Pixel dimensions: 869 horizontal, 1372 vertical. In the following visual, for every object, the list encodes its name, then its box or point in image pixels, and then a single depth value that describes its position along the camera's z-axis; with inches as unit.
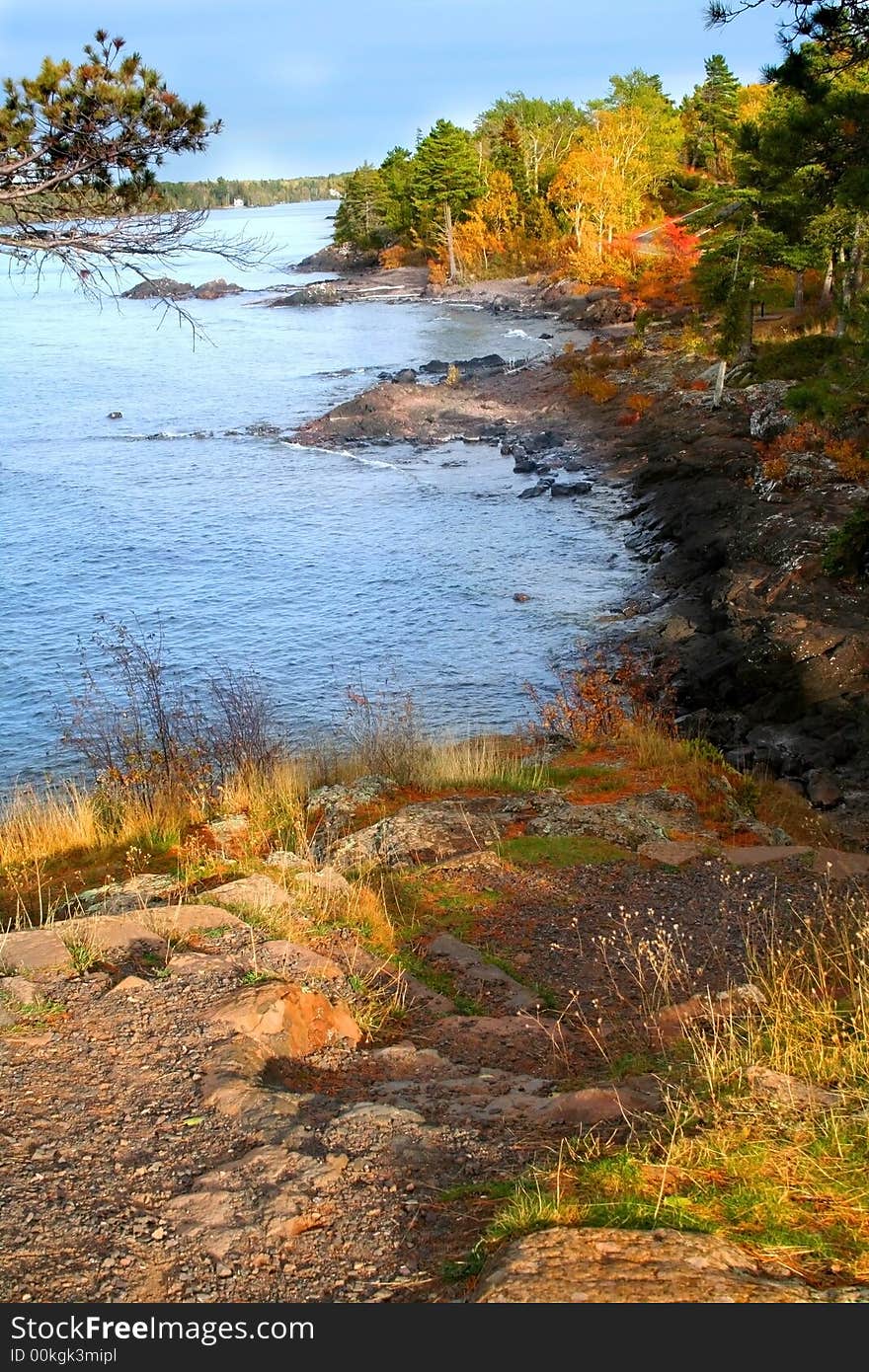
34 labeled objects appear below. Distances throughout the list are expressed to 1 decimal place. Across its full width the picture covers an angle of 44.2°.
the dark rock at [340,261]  3806.6
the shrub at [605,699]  593.0
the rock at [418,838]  392.5
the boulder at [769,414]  1037.2
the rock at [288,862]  352.5
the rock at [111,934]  263.9
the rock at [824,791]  497.0
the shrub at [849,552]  685.9
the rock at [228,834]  391.5
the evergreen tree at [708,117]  2800.2
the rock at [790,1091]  168.1
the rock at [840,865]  353.7
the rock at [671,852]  375.2
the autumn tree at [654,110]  2960.1
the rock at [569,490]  1182.3
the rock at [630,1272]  128.1
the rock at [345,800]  448.8
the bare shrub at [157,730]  462.0
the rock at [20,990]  230.2
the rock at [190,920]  278.2
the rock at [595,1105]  181.5
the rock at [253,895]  302.2
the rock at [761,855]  369.1
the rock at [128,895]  318.3
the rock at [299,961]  258.8
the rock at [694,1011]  220.4
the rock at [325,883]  320.8
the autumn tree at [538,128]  3309.5
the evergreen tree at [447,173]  3112.7
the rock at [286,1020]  224.1
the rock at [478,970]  273.7
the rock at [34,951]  250.7
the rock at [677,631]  757.3
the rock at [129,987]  235.1
